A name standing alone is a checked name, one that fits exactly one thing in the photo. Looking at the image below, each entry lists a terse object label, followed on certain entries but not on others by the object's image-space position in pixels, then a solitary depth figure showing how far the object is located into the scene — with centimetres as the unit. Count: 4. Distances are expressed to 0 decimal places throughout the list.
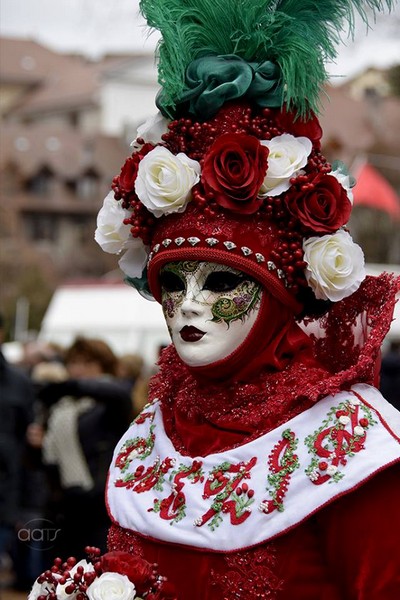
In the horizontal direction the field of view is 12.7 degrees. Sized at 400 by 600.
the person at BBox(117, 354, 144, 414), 1401
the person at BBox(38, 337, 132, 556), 901
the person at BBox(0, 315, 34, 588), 1059
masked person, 392
